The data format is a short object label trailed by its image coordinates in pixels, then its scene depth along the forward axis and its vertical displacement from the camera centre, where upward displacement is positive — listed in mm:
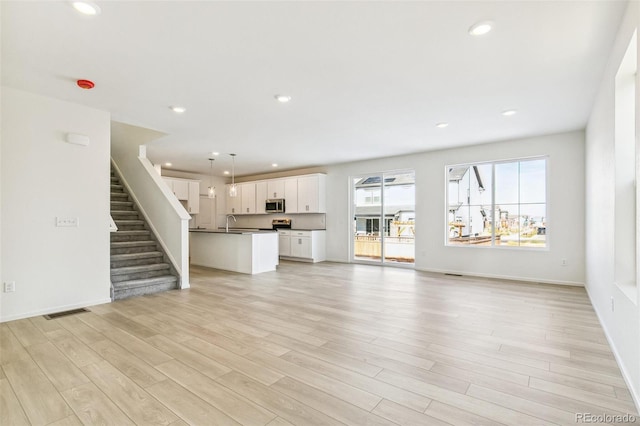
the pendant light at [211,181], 6824 +1106
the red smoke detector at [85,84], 3291 +1424
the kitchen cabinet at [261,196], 9586 +578
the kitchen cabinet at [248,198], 9875 +535
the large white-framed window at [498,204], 5637 +212
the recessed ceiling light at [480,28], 2309 +1442
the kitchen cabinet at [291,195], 8828 +563
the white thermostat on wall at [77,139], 3865 +970
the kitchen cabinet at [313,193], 8375 +586
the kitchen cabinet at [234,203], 10305 +393
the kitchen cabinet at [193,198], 9227 +500
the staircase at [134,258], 4656 -747
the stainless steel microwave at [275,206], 9086 +257
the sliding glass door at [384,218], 7219 -85
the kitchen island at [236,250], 6418 -801
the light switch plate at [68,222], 3780 -95
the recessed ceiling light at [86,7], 2121 +1464
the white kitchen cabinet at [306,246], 8188 -873
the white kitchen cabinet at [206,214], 9805 +10
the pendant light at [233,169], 6803 +1351
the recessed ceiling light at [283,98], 3696 +1426
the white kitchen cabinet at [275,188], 9141 +791
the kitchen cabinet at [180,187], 8695 +801
